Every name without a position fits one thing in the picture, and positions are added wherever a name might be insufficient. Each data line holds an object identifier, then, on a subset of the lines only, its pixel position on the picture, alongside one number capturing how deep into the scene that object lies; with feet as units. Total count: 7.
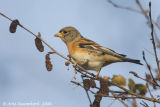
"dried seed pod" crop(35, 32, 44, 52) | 20.72
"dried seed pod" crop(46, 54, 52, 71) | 21.75
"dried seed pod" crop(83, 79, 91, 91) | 21.31
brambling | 32.18
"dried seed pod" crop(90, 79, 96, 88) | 21.77
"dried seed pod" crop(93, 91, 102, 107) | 21.79
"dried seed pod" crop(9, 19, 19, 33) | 20.15
